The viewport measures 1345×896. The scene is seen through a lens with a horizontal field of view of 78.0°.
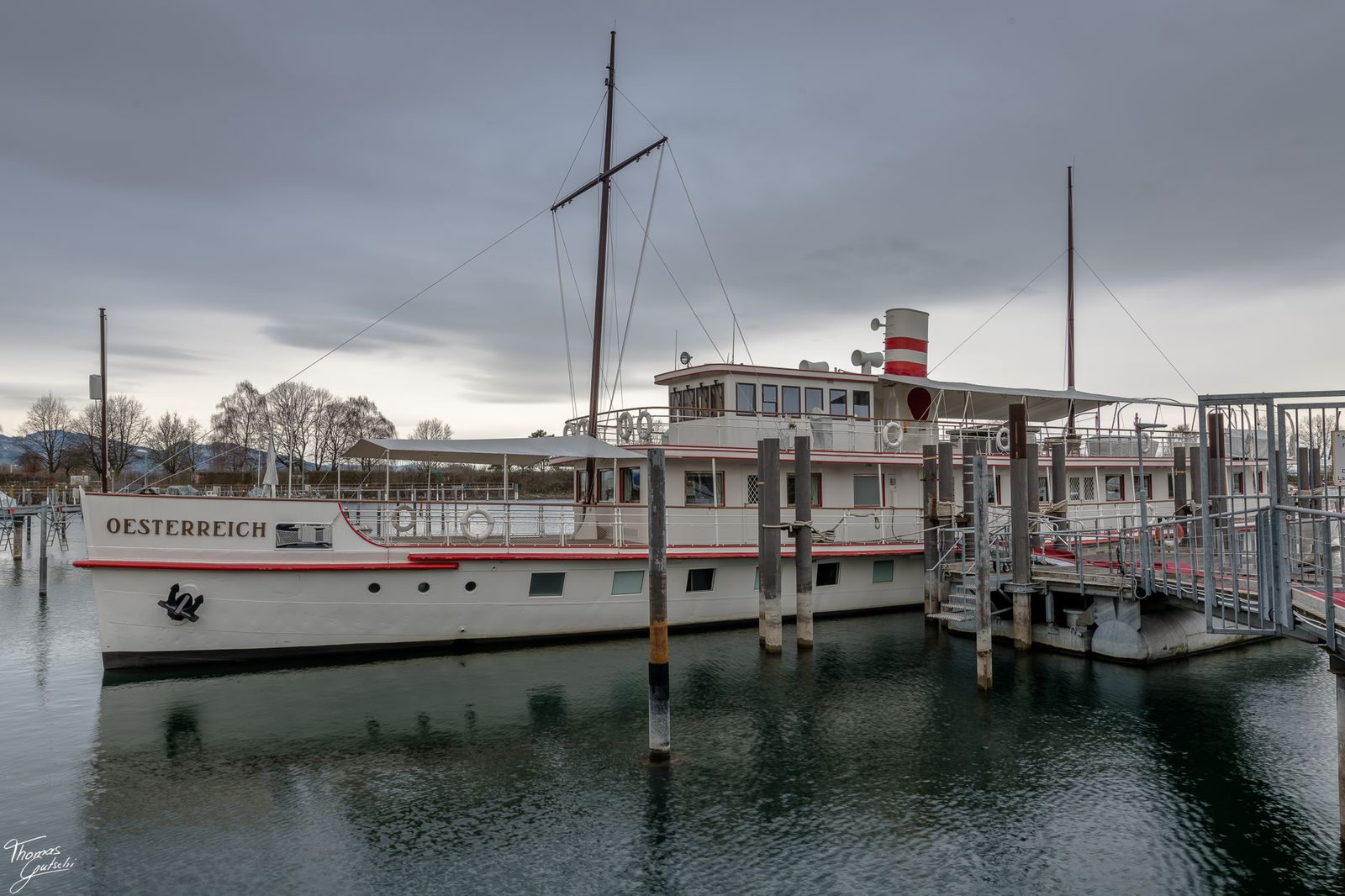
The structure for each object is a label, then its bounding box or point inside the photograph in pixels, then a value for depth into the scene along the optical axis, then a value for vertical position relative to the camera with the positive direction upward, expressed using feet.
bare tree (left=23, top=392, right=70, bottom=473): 310.86 +24.29
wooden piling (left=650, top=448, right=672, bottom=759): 38.01 -6.45
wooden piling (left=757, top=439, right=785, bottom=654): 60.08 -4.59
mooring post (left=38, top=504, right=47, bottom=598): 101.71 -10.61
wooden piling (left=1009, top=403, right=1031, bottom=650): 59.52 -3.74
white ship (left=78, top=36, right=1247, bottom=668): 55.21 -4.05
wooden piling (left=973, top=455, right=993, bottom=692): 50.72 -6.88
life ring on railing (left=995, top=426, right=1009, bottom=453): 86.38 +4.21
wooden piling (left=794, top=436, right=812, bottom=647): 62.28 -4.59
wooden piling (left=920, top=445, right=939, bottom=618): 71.46 -3.96
